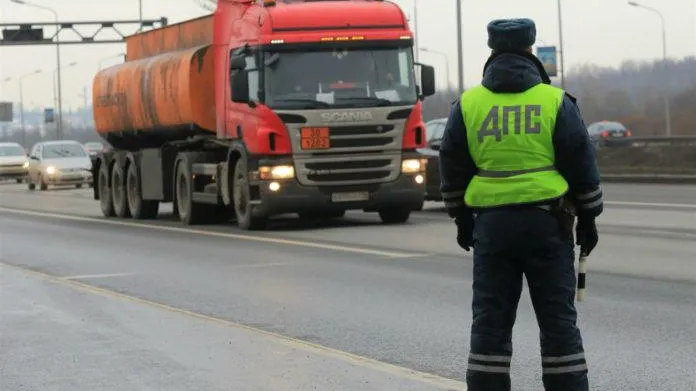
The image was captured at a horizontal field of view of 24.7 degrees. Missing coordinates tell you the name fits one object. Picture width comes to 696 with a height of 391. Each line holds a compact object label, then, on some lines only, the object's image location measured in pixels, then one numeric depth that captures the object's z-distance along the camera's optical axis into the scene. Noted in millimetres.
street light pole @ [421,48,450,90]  97656
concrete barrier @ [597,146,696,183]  37812
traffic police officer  6453
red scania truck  22328
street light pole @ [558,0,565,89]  74000
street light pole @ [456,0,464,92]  47597
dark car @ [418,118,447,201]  25766
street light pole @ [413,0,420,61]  74262
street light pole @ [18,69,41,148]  147625
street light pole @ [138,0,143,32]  78000
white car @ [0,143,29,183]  64438
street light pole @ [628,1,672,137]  68438
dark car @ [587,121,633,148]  65550
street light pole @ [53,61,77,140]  101938
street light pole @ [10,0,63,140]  100812
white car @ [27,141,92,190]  51594
